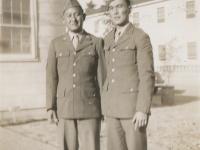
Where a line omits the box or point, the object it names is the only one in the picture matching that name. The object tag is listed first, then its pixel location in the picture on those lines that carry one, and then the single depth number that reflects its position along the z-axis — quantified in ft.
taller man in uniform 6.66
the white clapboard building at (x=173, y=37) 35.88
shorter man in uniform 7.40
